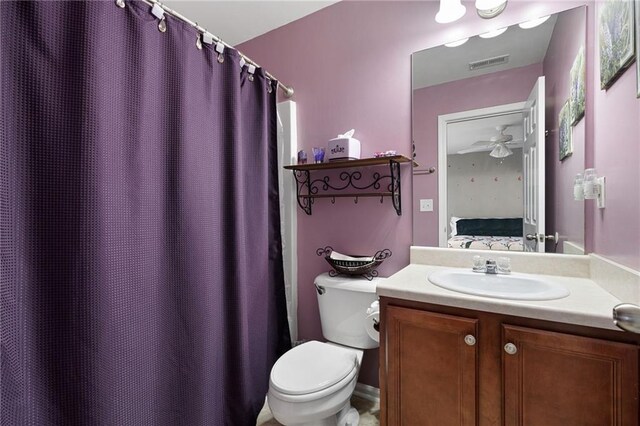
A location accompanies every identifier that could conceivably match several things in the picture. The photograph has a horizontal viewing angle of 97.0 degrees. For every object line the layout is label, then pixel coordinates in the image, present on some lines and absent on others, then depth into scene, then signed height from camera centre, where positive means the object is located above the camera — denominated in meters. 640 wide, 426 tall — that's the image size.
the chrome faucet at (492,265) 1.29 -0.28
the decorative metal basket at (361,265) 1.63 -0.34
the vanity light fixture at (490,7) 1.34 +0.95
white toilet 1.20 -0.77
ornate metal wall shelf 1.64 +0.16
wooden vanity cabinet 0.80 -0.54
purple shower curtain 0.82 -0.04
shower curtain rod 1.09 +0.82
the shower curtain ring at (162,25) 1.14 +0.75
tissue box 1.66 +0.35
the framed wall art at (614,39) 0.83 +0.53
